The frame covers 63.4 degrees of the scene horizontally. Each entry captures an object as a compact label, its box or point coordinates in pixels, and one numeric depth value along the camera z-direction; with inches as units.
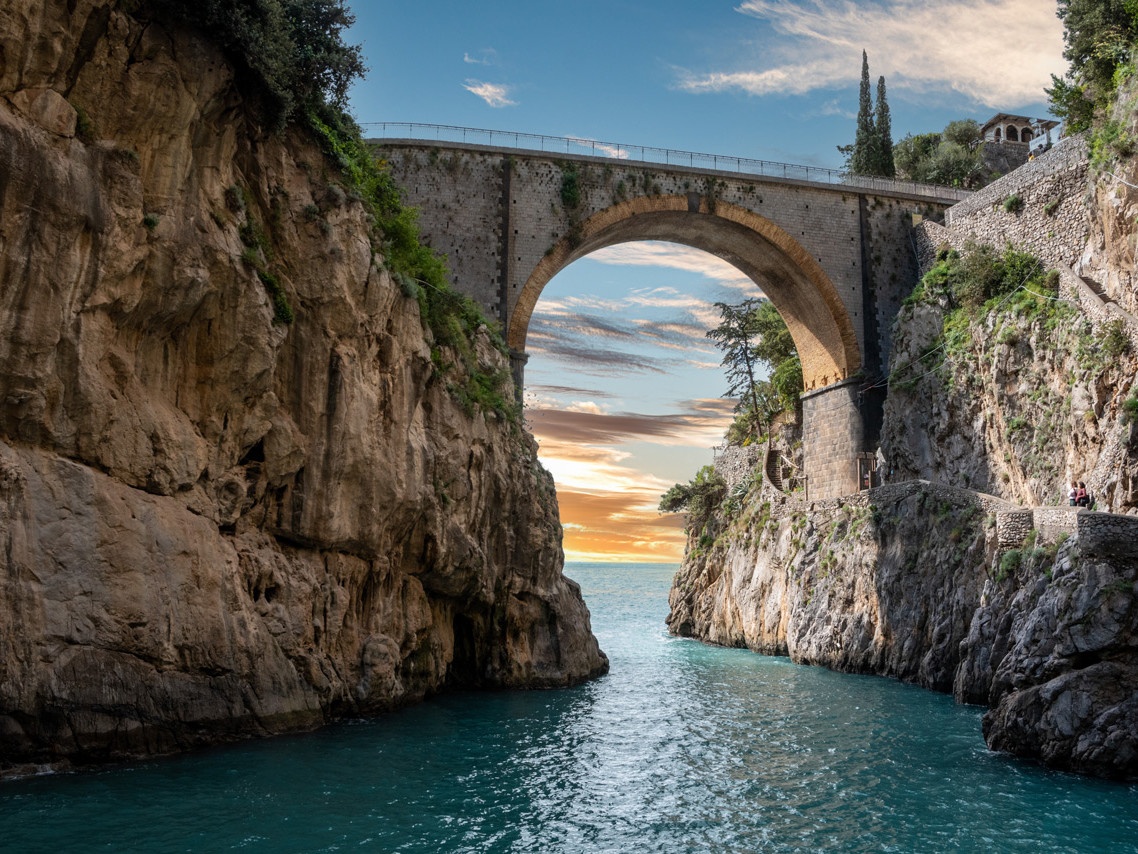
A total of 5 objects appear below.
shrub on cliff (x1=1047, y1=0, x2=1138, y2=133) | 1003.3
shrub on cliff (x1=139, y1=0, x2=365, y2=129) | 562.9
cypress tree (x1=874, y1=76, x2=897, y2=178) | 1813.5
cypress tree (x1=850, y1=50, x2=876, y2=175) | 1822.8
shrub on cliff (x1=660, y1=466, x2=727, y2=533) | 1622.8
